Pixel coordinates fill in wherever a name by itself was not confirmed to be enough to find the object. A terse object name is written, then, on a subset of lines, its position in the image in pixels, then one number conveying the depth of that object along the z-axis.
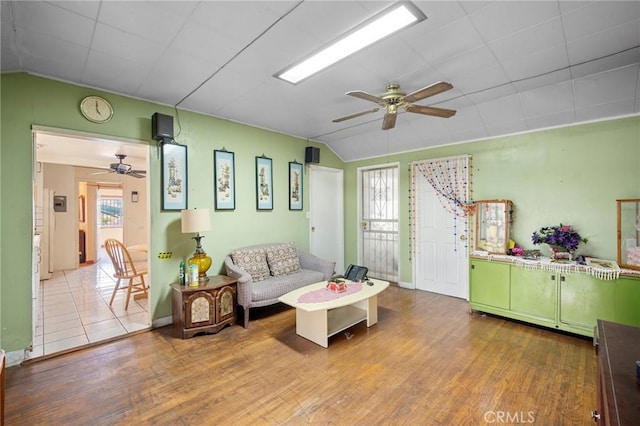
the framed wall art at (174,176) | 3.32
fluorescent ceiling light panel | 1.82
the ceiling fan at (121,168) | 5.08
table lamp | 3.17
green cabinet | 2.66
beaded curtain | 4.12
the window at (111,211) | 9.77
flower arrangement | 3.13
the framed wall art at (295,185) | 4.70
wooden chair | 3.89
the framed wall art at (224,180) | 3.77
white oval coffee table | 2.78
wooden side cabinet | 2.97
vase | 3.11
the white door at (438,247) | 4.23
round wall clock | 2.80
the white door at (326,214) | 5.16
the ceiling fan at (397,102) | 2.29
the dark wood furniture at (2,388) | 1.36
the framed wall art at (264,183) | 4.23
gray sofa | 3.28
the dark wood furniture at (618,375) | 0.92
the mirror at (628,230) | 2.86
